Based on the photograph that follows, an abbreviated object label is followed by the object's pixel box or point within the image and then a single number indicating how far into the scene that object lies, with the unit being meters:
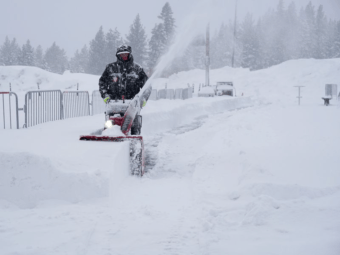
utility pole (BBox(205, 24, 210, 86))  31.51
